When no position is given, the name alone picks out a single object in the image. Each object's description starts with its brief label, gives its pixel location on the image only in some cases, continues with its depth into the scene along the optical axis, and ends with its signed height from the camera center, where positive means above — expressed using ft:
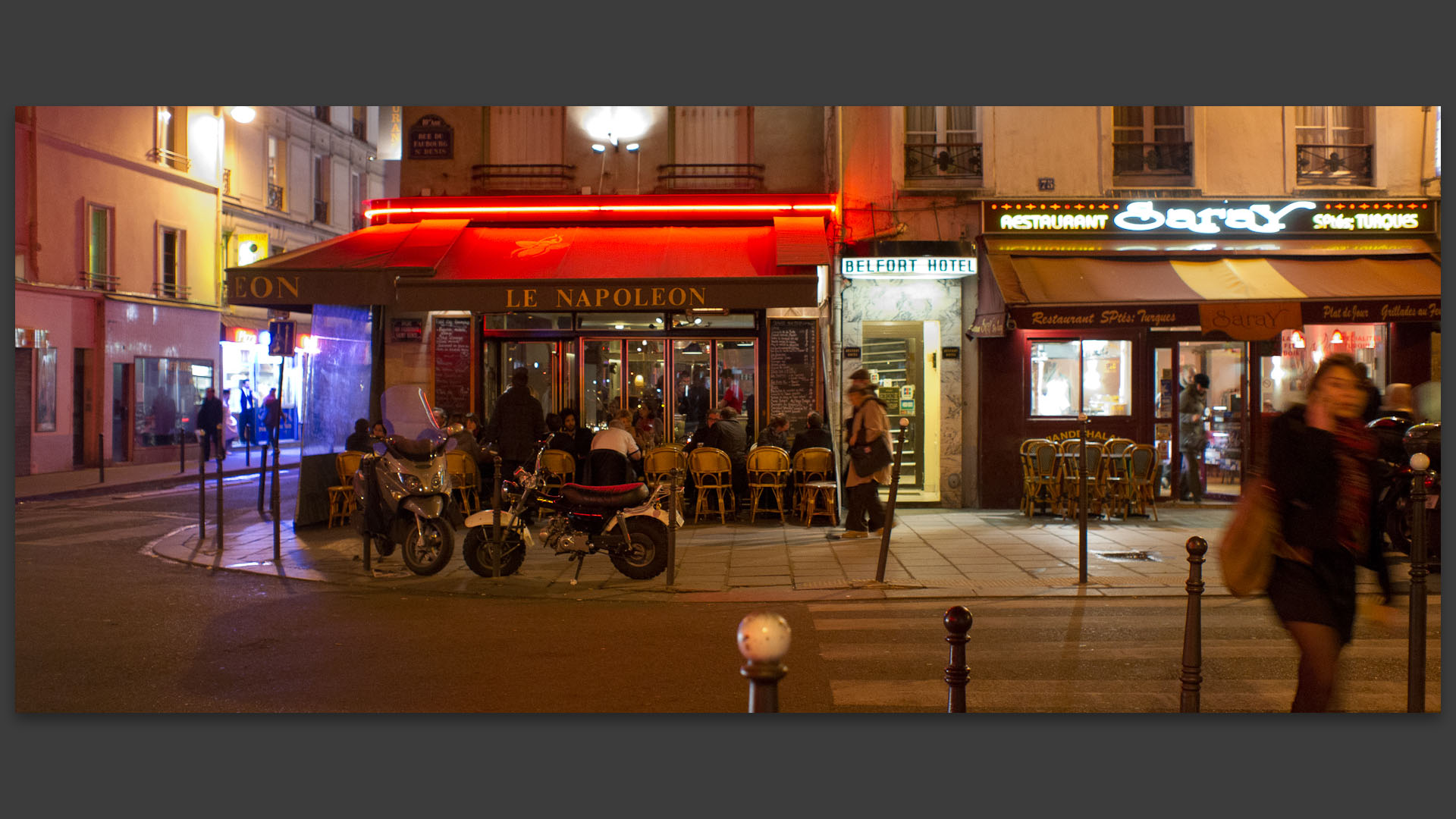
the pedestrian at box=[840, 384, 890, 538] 38.22 -2.36
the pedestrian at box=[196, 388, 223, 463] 76.64 -0.27
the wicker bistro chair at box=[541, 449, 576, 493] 42.86 -2.14
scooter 31.63 -2.63
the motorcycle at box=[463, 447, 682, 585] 30.71 -3.38
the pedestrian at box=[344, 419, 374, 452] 43.96 -1.21
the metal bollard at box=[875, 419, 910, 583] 29.53 -3.38
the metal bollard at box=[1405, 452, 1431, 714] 16.69 -2.97
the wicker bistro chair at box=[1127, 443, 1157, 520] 42.91 -2.47
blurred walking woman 13.83 -1.39
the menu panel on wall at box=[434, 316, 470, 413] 49.60 +2.11
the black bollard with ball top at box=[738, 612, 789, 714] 10.74 -2.35
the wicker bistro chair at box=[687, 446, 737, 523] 43.34 -2.41
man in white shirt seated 33.19 -0.89
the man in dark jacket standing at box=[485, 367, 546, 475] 43.42 -0.57
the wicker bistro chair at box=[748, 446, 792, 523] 42.98 -2.43
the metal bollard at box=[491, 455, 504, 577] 30.48 -3.22
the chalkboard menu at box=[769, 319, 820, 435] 49.34 +1.87
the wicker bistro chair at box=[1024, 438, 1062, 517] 43.93 -2.43
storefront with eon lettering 46.55 +3.81
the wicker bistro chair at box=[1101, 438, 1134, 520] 43.06 -2.57
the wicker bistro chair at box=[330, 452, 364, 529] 42.37 -3.16
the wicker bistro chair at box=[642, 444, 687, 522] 43.50 -2.00
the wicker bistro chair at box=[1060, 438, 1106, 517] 43.45 -2.57
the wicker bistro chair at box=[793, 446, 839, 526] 42.60 -2.86
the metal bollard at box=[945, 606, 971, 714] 14.42 -3.39
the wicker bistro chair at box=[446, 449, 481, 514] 43.11 -2.52
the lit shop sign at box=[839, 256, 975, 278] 46.44 +6.17
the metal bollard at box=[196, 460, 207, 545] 38.63 -3.59
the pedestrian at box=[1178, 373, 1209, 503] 47.37 -0.75
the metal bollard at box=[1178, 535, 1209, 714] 15.43 -3.21
